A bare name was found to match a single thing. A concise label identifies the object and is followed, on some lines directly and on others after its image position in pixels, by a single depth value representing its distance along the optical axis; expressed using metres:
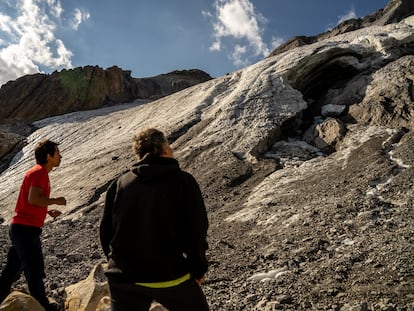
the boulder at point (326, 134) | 12.21
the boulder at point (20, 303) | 4.75
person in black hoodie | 2.89
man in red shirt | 4.80
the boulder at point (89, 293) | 5.18
